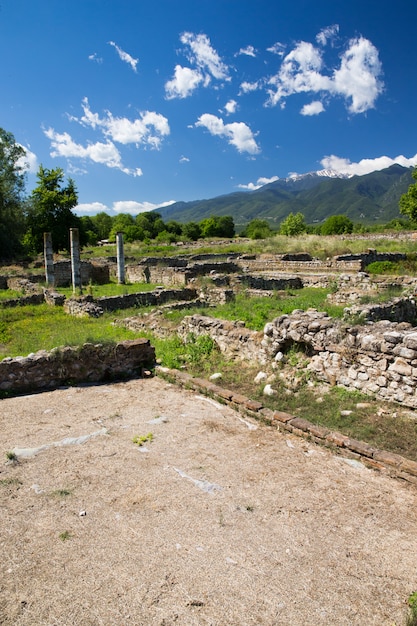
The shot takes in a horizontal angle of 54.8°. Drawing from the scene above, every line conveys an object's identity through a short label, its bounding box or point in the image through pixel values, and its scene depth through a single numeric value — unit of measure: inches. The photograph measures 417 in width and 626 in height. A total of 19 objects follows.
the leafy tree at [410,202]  1932.8
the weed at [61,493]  176.6
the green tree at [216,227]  3250.5
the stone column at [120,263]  1064.8
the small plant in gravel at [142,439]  228.8
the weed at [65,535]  149.4
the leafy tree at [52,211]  1656.0
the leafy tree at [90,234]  2302.0
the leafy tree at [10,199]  1636.3
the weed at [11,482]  183.6
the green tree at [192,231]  3238.7
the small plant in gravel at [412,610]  115.3
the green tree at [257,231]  2602.1
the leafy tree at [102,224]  3882.9
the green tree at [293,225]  2896.2
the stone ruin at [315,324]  271.6
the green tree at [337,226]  2893.7
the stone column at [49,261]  1030.4
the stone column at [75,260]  967.6
